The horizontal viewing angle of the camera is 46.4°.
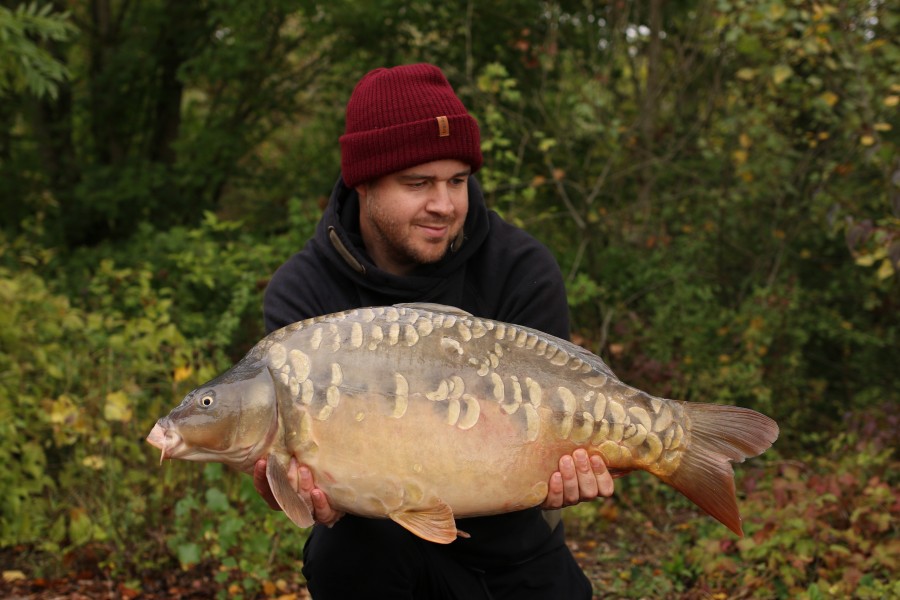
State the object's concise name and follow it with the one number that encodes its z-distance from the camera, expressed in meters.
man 2.18
